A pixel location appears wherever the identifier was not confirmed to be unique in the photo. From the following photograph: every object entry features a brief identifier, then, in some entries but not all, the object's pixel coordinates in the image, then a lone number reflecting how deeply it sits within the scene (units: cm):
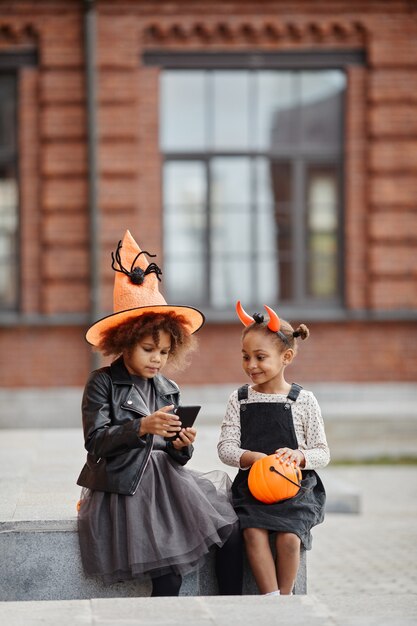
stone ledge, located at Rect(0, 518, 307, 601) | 778
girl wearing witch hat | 745
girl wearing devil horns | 768
